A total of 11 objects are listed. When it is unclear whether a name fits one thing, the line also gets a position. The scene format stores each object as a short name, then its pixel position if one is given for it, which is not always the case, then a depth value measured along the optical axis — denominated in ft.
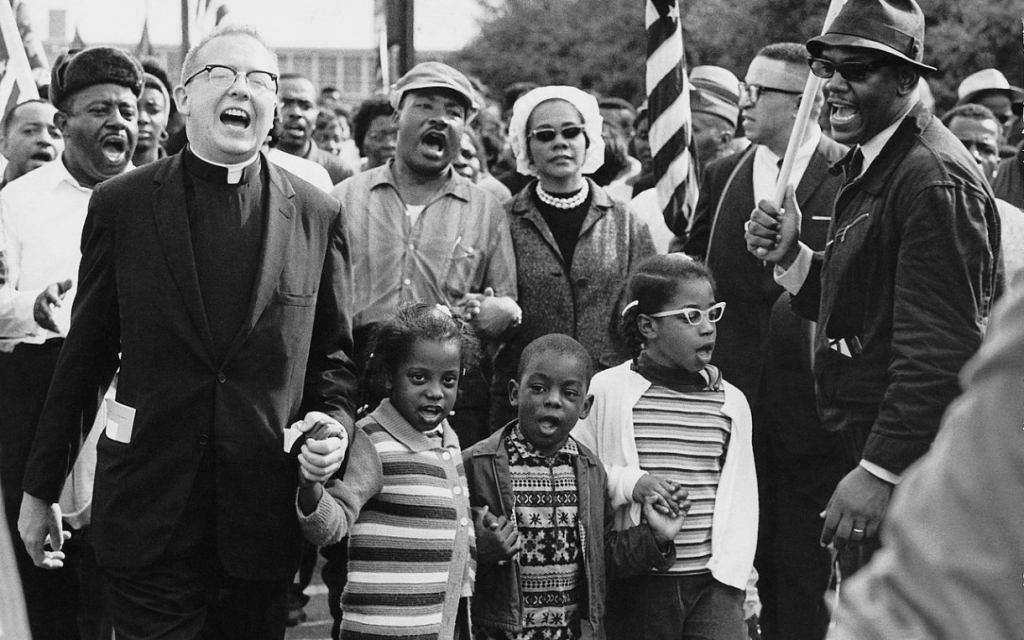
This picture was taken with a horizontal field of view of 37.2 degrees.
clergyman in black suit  14.06
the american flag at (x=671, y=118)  24.16
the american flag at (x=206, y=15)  28.27
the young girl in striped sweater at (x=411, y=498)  16.26
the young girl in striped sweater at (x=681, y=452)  17.97
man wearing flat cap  20.33
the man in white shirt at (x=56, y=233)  18.58
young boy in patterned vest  17.28
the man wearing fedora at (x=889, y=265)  13.67
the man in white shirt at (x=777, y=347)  20.47
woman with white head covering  21.15
